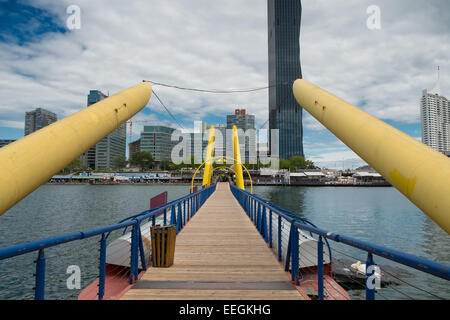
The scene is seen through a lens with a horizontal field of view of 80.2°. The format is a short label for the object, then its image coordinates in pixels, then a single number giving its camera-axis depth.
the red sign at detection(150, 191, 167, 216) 11.88
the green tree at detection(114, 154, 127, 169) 174.45
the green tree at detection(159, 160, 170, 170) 177.51
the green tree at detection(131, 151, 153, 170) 171.38
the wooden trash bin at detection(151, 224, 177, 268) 5.71
